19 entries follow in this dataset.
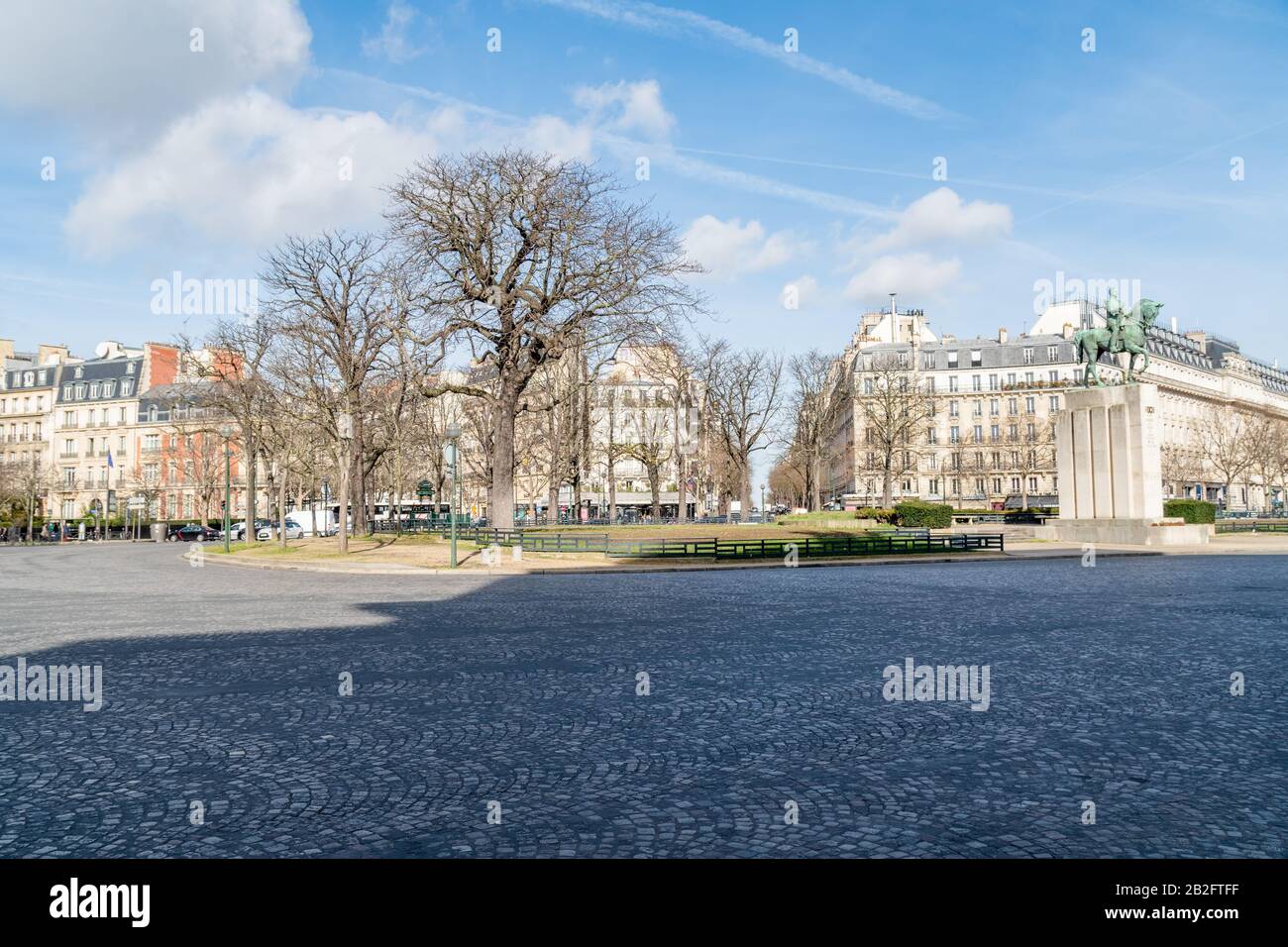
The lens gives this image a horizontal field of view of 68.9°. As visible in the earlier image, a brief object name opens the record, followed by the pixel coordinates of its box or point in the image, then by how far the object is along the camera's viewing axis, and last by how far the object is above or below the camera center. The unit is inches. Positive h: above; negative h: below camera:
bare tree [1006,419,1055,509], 3631.9 +148.0
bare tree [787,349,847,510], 2672.2 +252.2
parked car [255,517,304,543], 2526.8 -87.9
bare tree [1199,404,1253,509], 3336.6 +191.4
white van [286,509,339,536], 2701.8 -63.8
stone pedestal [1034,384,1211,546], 1507.1 +25.2
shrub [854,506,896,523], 2076.2 -54.1
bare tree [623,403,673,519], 2615.7 +149.9
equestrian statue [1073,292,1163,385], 1551.4 +258.4
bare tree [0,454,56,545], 2790.4 +62.4
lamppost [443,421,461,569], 1130.3 +51.6
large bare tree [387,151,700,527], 1406.3 +366.6
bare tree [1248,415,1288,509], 3255.4 +131.6
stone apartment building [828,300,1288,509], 4020.7 +369.0
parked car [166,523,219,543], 2874.0 -97.7
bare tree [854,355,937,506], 2741.1 +255.4
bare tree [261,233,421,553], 1619.1 +290.1
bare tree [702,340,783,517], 2544.3 +257.4
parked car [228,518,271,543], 2751.0 -92.2
